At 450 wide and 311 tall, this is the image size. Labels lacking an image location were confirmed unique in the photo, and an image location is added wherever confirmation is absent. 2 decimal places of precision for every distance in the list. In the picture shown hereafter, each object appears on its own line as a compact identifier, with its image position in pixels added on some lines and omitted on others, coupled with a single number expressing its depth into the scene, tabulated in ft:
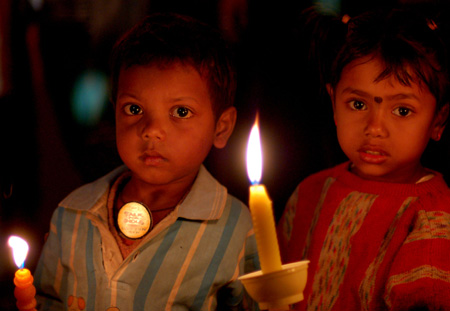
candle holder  6.29
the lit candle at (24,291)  6.60
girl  6.86
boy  7.03
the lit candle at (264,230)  6.31
